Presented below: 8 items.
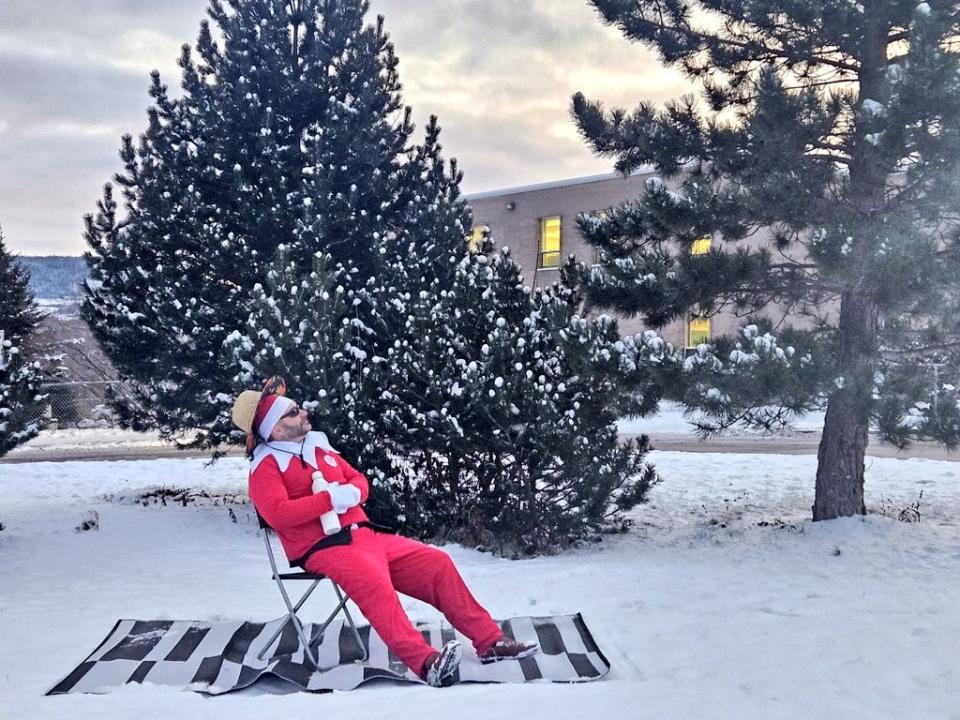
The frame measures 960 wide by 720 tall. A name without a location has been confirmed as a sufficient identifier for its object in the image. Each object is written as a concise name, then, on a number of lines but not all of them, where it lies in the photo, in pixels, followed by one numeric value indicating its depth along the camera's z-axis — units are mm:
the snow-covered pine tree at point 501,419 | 6953
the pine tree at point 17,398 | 6656
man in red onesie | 4266
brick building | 23672
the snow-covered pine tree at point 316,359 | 7332
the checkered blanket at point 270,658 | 4193
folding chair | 4426
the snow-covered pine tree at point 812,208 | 6059
